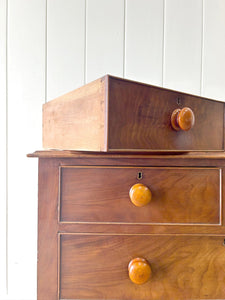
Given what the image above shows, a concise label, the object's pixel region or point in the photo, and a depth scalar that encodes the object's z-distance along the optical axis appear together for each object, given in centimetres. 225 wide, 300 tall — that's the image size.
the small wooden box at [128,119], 46
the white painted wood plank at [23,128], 92
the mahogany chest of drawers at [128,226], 51
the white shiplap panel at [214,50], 94
